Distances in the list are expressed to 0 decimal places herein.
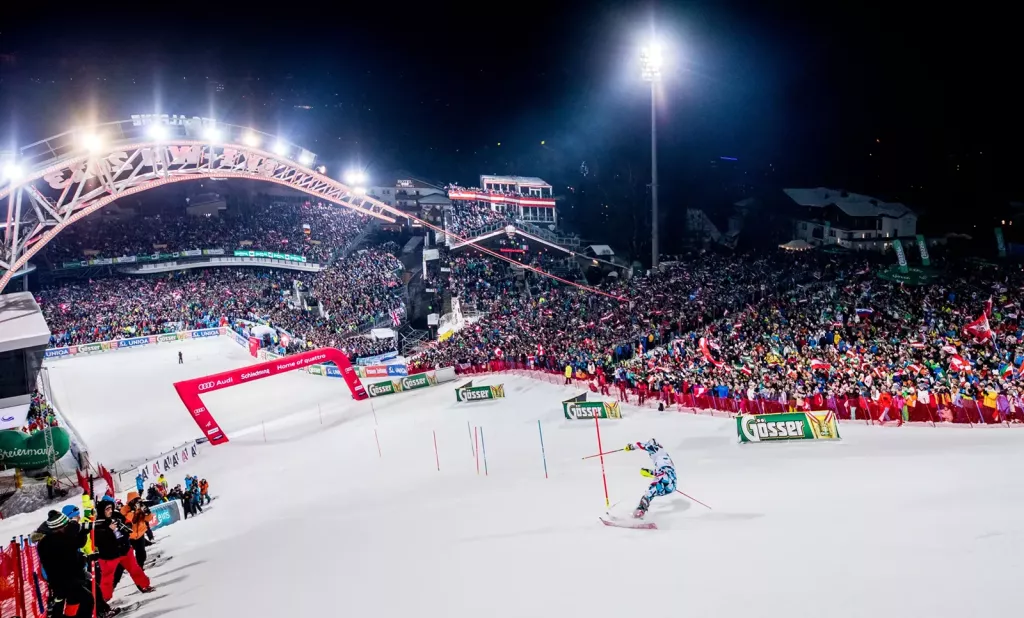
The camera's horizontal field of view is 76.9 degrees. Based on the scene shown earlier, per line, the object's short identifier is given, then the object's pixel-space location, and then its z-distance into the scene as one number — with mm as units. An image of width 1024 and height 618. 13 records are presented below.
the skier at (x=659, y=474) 10242
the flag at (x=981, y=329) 18531
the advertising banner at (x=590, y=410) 20297
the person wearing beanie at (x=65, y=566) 6918
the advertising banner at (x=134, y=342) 37903
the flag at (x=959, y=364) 16734
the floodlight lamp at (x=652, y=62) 37281
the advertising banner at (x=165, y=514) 14391
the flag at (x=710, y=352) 21297
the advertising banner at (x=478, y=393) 24891
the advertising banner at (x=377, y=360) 35550
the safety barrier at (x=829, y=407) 15164
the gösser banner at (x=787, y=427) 15430
